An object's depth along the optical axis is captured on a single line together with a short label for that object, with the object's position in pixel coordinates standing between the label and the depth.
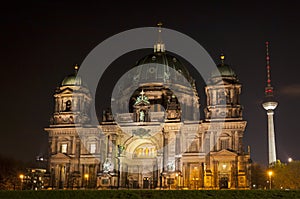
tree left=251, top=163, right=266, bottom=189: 112.88
